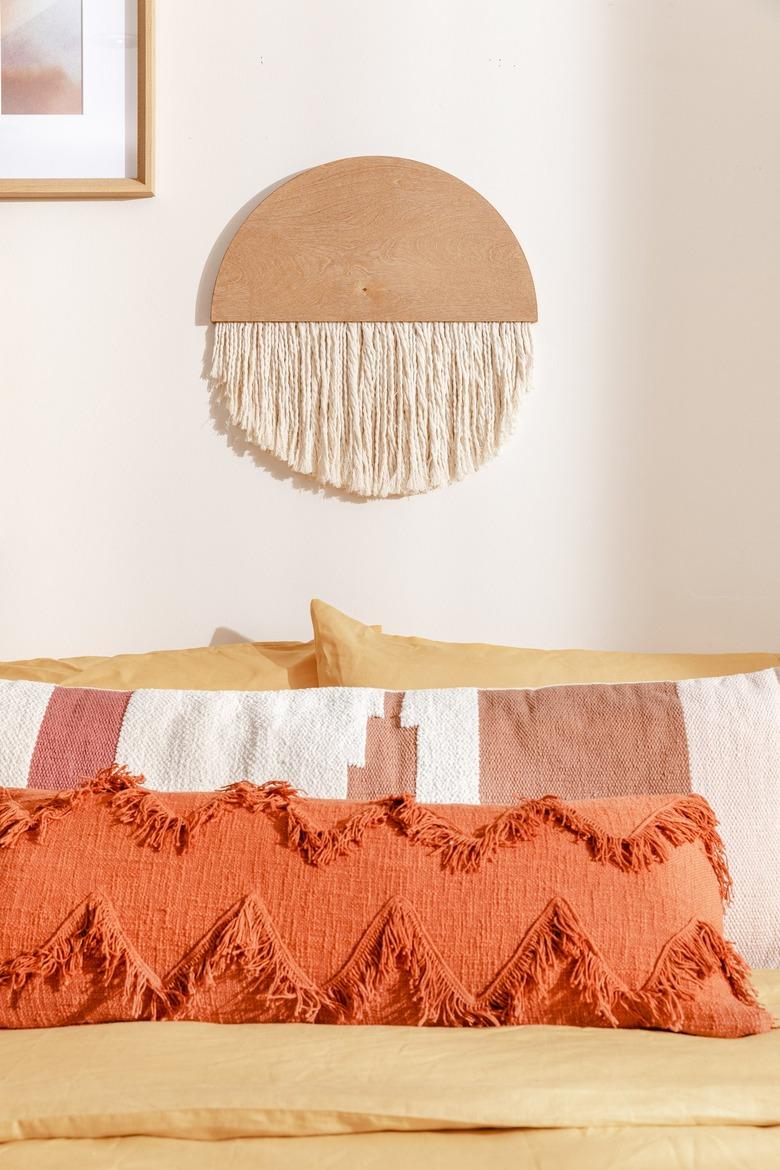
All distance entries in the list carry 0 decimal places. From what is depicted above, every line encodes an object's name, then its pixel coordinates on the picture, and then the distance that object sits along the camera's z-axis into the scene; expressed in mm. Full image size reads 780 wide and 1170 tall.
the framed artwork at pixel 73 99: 1578
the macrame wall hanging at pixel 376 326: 1571
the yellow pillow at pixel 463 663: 1329
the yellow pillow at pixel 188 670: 1394
